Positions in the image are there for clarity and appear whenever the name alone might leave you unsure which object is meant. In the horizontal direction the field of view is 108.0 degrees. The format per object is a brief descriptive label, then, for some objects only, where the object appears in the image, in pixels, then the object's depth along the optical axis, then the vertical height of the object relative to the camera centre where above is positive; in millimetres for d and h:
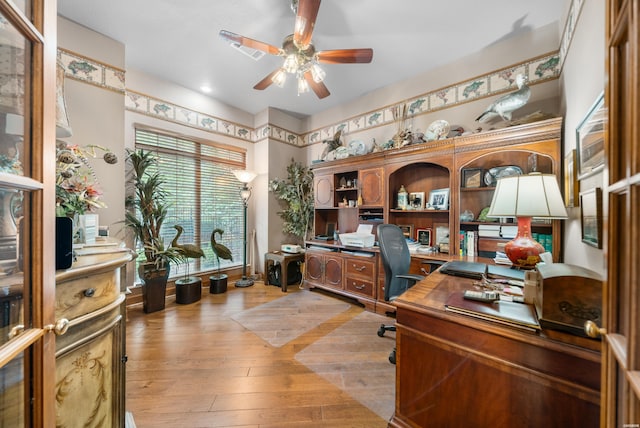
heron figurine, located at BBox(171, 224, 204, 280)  2931 -439
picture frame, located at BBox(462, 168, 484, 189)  2465 +389
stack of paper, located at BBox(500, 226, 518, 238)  2250 -171
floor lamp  3537 +244
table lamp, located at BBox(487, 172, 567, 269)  1312 +48
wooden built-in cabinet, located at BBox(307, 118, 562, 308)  2115 +458
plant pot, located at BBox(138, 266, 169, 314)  2734 -880
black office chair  2031 -441
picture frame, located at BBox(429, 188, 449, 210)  2723 +181
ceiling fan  1673 +1366
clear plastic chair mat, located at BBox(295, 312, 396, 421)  1551 -1203
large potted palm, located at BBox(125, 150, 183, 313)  2740 -161
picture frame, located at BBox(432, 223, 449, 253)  2716 -263
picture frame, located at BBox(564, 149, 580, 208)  1536 +224
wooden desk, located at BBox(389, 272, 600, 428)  770 -621
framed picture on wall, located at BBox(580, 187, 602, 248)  1110 -13
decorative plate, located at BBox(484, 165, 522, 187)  2285 +415
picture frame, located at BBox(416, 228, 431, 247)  2933 -285
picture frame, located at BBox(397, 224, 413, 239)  3068 -212
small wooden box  759 -292
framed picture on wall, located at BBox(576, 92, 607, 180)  1125 +402
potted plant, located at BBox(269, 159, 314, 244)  4000 +280
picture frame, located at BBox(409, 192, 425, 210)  2934 +177
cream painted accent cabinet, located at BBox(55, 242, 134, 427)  812 -500
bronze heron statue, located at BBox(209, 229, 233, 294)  3432 -944
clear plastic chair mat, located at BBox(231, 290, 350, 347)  2328 -1186
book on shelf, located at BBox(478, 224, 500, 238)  2348 -170
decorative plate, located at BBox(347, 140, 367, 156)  3342 +954
